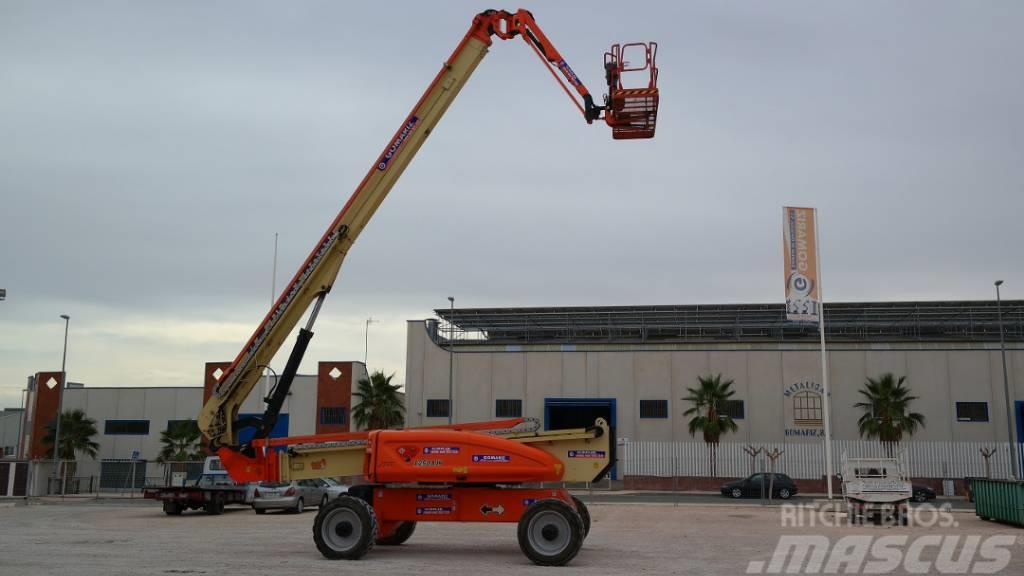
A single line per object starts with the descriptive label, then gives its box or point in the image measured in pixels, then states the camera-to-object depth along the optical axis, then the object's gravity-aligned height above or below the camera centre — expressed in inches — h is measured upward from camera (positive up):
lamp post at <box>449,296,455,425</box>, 1953.7 +133.7
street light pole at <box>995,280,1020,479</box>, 1625.2 -47.4
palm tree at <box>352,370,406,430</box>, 1956.2 +26.5
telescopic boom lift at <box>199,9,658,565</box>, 597.6 -20.6
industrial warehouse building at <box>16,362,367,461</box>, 2080.5 +17.2
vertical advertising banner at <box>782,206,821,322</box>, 1375.5 +243.4
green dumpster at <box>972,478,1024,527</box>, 877.8 -80.9
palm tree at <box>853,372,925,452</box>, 1798.7 +13.7
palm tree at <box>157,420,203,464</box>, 1889.8 -61.9
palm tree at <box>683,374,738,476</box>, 1866.4 +19.5
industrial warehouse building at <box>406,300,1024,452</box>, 1915.6 +125.4
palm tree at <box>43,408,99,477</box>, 2053.4 -50.3
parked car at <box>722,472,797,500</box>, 1577.6 -118.7
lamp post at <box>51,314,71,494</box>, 1610.5 -24.2
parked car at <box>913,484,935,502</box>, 1505.3 -123.3
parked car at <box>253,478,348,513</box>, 1085.8 -99.4
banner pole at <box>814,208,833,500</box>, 1326.3 +22.4
